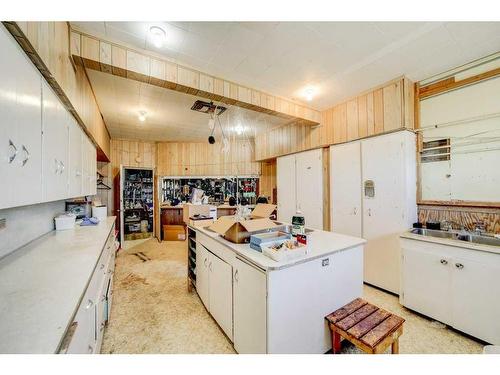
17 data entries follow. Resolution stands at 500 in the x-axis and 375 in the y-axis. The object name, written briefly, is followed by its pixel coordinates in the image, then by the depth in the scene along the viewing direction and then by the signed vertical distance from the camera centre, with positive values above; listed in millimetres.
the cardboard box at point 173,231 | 5480 -1033
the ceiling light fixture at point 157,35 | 1831 +1416
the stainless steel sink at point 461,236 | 2084 -501
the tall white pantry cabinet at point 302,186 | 3644 +88
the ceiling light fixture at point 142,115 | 3776 +1414
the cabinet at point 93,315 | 917 -734
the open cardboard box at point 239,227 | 1817 -327
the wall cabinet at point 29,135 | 997 +354
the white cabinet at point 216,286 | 1786 -918
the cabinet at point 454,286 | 1784 -922
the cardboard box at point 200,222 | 2633 -400
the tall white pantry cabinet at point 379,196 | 2607 -82
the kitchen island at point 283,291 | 1367 -753
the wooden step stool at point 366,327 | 1337 -945
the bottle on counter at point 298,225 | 1818 -304
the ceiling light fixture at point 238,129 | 4806 +1497
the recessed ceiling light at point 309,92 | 2939 +1434
